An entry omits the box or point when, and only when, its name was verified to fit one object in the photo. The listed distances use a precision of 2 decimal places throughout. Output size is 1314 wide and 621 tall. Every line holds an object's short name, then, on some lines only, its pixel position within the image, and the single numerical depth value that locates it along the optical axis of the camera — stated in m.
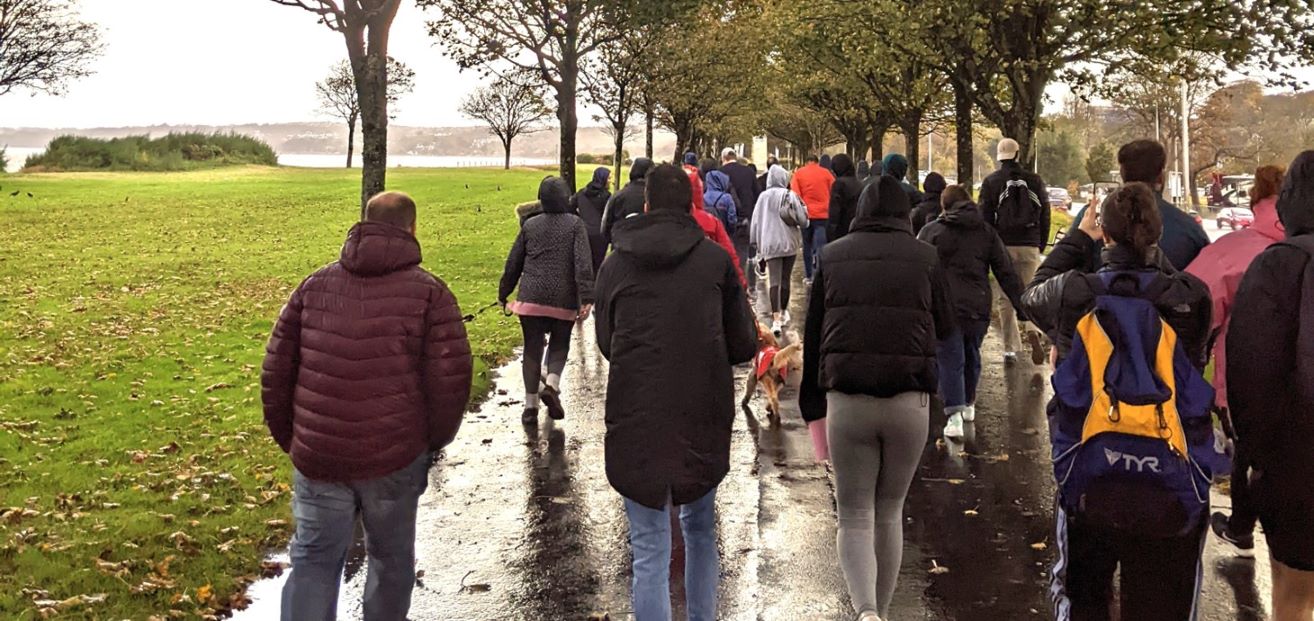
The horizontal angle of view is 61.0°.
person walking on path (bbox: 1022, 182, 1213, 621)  3.39
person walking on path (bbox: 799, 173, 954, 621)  4.41
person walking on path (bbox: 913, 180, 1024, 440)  7.40
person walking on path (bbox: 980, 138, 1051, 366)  9.66
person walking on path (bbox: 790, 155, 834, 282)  14.81
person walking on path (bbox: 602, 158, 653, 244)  9.68
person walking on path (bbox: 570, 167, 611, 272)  12.15
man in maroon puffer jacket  3.86
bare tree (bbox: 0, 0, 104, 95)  50.44
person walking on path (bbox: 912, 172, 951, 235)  10.20
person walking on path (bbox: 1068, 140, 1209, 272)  4.90
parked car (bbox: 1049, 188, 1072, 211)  63.69
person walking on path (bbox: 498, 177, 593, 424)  8.23
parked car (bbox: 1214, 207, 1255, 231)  40.69
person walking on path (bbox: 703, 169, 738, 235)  12.88
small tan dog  8.53
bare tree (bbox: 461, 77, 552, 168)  102.00
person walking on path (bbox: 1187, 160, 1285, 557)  4.11
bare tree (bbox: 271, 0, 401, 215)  10.48
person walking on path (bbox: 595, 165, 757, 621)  3.99
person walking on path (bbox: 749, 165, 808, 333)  12.45
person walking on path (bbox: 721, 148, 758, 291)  15.31
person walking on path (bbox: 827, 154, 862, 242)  11.83
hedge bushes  62.25
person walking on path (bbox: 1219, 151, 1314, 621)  3.72
